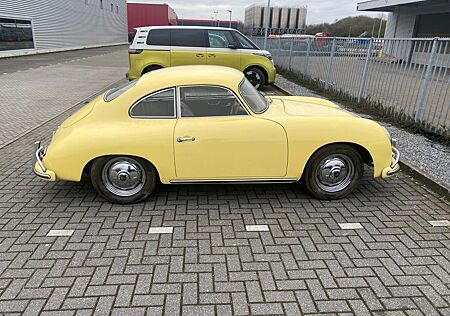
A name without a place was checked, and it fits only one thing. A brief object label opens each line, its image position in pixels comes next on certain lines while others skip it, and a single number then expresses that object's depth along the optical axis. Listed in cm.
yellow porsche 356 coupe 334
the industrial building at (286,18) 8275
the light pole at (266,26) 1778
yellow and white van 958
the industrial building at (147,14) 5831
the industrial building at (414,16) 2081
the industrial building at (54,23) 2067
